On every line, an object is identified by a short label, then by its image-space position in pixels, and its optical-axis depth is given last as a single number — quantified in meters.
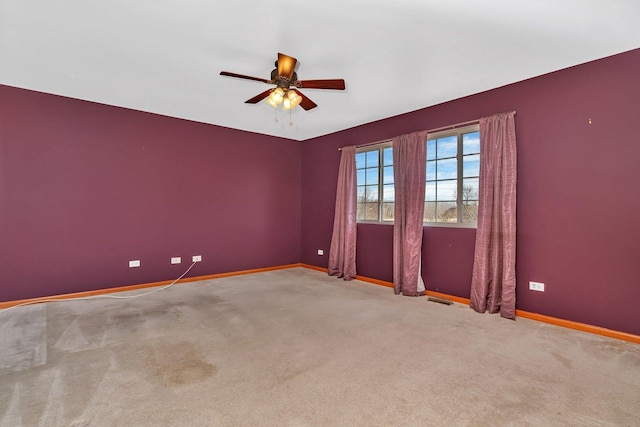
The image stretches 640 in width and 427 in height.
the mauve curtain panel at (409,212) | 4.18
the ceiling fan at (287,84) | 2.53
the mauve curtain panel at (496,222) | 3.32
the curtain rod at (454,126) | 3.76
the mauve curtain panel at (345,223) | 5.11
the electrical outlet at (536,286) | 3.24
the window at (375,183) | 4.86
